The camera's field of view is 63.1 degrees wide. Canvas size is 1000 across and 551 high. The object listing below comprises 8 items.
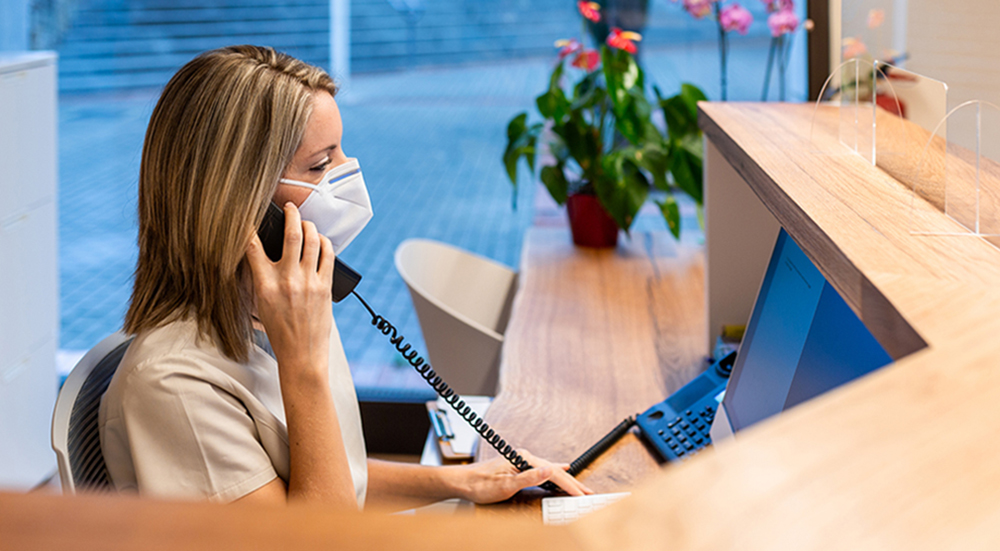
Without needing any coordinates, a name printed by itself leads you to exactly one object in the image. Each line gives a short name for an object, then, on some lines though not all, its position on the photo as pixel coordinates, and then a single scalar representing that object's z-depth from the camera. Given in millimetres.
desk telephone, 1315
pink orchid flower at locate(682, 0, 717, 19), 2490
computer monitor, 912
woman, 1003
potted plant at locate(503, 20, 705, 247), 2514
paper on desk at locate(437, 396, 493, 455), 1542
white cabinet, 2436
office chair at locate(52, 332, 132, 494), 1005
